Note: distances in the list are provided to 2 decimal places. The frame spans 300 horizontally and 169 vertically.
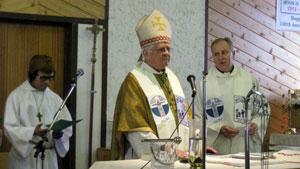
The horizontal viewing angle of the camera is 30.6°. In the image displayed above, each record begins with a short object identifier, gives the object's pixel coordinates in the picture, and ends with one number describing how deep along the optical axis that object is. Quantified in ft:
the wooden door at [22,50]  18.10
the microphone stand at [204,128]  7.72
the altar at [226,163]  9.72
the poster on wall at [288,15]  23.45
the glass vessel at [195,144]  9.07
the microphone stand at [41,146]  13.33
